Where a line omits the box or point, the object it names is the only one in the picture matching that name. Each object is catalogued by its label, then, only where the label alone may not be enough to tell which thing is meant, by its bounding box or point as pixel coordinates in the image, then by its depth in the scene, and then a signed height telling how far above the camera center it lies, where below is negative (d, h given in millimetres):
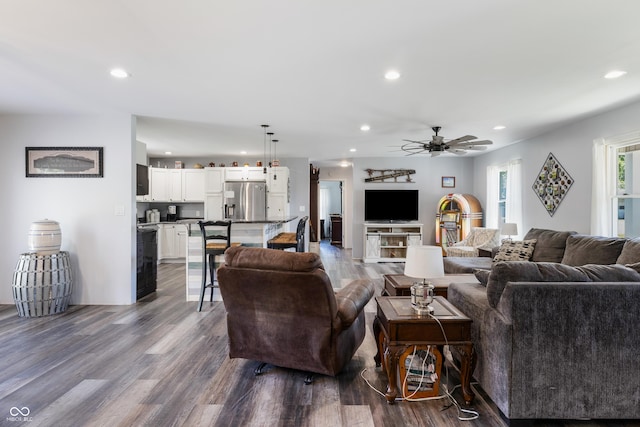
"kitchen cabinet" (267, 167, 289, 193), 7285 +695
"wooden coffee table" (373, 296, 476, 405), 2078 -791
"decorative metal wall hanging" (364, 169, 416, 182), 7809 +908
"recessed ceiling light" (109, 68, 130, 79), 2809 +1214
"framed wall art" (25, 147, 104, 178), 4125 +636
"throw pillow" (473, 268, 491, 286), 2401 -471
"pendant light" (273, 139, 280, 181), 5986 +1278
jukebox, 7094 -106
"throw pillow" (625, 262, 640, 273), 2074 -350
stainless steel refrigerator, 7094 +249
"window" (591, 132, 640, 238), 3864 +289
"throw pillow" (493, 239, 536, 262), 4320 -525
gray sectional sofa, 1802 -721
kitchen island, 4480 -398
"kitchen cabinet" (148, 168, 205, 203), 7320 +620
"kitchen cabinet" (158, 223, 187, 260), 7195 -622
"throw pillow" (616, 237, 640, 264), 2969 -376
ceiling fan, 4421 +936
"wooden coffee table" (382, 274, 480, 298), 3305 -738
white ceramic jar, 3760 -274
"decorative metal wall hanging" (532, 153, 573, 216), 4789 +431
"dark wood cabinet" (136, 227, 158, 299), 4461 -688
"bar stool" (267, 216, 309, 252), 4621 -409
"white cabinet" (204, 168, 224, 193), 7242 +705
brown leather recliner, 2176 -694
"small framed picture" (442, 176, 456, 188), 7820 +725
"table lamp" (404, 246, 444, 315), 2102 -347
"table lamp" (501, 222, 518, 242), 5379 -282
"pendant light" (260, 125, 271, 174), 4911 +1276
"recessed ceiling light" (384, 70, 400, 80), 2871 +1217
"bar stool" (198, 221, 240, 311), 4054 -400
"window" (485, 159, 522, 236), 6047 +346
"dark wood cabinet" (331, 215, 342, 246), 10922 -620
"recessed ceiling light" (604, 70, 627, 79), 2863 +1209
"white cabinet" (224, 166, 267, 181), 7238 +848
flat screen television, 7762 +173
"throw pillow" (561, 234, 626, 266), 3307 -400
